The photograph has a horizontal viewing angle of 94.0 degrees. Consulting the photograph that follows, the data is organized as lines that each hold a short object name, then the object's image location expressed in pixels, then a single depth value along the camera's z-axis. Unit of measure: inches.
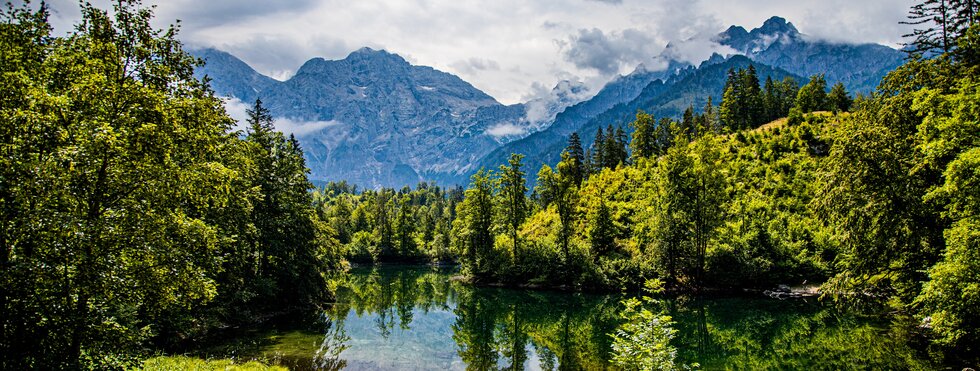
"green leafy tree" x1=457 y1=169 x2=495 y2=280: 2237.9
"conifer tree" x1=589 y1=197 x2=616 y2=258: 1963.6
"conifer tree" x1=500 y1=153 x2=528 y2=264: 2119.8
